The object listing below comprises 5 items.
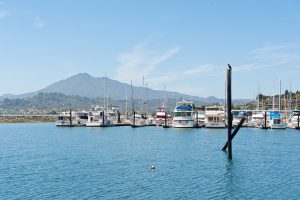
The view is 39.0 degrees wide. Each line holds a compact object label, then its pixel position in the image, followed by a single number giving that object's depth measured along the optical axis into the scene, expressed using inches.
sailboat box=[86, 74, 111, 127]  5378.9
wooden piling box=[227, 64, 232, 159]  1958.7
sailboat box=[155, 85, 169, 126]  5752.0
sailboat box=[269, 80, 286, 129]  4729.3
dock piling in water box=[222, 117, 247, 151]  2092.5
